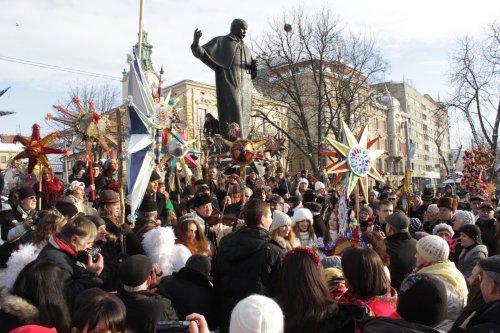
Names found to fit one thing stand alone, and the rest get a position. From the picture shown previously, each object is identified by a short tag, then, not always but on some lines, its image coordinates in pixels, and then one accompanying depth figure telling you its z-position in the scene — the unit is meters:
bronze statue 12.02
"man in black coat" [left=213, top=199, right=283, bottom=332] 3.42
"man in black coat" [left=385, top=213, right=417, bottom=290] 4.43
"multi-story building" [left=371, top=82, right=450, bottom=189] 69.38
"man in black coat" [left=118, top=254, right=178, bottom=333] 2.86
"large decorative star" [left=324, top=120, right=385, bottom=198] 6.33
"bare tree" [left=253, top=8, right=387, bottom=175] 25.22
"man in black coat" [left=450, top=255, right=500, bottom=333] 2.24
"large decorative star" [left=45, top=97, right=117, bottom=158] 7.83
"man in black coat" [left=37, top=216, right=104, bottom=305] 3.21
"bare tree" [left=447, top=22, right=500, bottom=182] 20.56
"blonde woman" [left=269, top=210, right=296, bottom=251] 4.57
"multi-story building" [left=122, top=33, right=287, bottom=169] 42.19
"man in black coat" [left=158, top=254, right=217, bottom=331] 3.34
